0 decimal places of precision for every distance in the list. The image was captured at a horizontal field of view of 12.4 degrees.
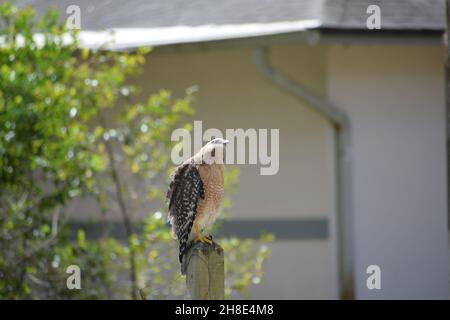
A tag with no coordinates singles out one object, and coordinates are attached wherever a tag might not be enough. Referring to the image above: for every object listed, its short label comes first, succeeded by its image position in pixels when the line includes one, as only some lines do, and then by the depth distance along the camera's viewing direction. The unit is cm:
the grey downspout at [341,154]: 1797
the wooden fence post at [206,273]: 933
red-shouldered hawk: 1049
